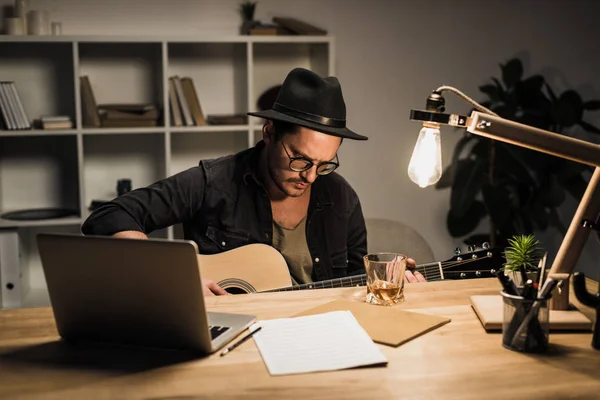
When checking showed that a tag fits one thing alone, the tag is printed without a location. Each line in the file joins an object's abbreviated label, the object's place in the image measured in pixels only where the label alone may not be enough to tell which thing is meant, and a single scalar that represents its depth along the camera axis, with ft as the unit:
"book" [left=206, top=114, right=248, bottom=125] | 12.33
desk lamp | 4.67
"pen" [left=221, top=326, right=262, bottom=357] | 4.37
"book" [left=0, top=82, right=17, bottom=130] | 11.52
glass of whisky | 5.42
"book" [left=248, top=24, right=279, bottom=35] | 12.10
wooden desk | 3.81
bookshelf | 11.91
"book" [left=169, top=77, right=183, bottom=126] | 12.05
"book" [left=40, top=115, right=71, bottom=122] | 11.66
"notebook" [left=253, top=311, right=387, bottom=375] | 4.14
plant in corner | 12.55
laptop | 4.12
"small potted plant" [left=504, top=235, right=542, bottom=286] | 5.04
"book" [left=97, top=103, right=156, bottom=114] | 11.93
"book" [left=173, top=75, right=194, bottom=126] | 12.07
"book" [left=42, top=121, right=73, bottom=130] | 11.66
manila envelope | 4.61
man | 7.27
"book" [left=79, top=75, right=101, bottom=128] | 11.74
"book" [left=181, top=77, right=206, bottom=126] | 12.11
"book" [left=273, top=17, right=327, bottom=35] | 12.35
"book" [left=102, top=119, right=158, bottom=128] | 11.84
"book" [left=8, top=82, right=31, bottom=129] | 11.59
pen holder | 4.40
